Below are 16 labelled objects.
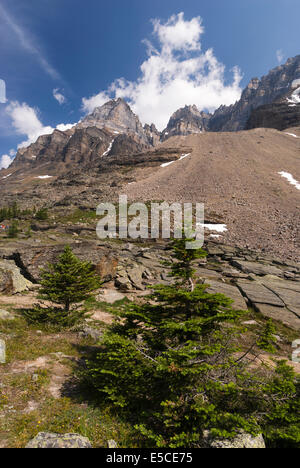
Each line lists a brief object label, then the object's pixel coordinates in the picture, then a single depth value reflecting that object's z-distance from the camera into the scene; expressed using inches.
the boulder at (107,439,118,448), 159.5
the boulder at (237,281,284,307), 609.5
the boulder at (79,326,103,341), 364.8
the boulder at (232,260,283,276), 882.4
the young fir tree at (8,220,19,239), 1080.8
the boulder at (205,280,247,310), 572.6
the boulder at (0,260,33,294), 494.7
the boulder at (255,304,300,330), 522.9
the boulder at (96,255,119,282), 631.8
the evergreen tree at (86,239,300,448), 156.5
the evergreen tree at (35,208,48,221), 1615.4
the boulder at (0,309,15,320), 366.9
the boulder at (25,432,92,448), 142.2
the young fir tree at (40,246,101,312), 363.3
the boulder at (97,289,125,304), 569.7
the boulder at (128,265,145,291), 674.2
